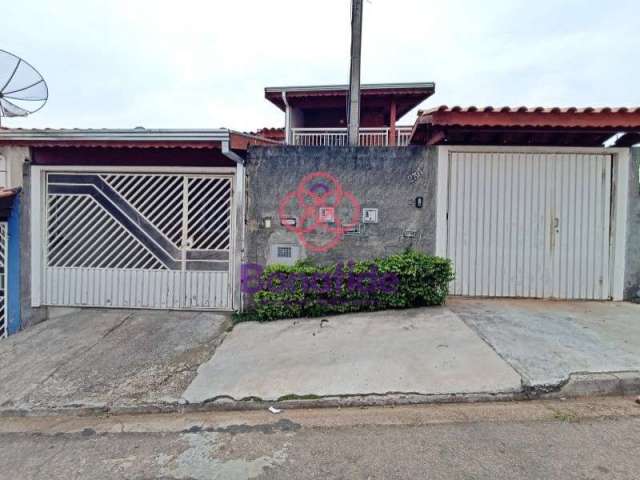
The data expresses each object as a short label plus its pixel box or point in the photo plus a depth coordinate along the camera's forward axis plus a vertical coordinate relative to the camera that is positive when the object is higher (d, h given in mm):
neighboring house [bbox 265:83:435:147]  11664 +4752
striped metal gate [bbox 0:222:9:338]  5402 -783
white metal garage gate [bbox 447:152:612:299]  5168 +201
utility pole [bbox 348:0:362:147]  5918 +2878
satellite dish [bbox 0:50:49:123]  5844 +2486
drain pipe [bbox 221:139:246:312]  5242 +16
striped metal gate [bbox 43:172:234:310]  5445 -166
